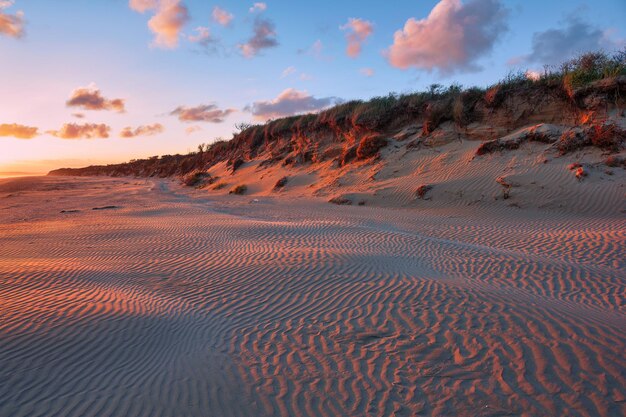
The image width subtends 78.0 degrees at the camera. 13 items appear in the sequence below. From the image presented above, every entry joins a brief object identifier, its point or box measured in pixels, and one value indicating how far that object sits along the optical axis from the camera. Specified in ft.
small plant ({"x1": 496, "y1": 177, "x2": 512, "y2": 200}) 45.37
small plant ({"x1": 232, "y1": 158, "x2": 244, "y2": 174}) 96.72
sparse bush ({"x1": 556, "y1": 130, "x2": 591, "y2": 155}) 48.42
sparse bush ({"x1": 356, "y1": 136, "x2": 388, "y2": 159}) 68.54
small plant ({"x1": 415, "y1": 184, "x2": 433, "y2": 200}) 50.98
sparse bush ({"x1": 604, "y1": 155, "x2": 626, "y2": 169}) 43.83
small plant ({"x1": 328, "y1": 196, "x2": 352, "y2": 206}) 54.03
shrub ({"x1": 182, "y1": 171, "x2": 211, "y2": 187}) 101.09
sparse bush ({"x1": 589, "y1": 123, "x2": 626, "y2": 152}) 45.98
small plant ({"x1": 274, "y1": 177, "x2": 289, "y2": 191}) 72.40
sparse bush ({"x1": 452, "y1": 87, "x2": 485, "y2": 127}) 63.00
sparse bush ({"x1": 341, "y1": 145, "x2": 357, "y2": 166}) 71.20
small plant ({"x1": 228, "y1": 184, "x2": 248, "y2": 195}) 75.36
